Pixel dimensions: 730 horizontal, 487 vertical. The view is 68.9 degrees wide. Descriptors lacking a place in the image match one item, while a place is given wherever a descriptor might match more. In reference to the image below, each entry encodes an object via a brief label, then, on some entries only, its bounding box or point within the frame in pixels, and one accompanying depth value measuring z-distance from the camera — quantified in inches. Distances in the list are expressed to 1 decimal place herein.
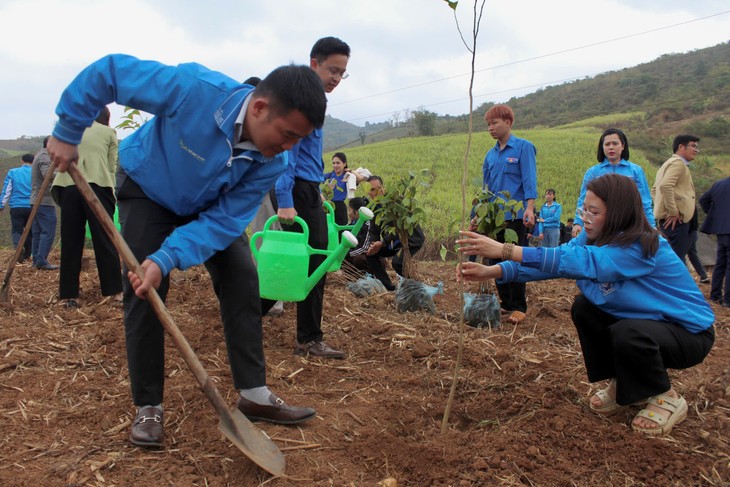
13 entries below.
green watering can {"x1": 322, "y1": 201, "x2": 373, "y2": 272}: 122.3
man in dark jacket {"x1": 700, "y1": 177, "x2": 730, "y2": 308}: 215.3
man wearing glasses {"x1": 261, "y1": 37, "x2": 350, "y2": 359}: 114.7
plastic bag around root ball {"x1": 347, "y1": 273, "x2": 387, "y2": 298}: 192.9
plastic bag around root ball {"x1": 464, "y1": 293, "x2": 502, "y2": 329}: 153.7
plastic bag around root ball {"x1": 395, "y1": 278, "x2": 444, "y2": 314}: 166.7
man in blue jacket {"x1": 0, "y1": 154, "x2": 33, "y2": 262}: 279.9
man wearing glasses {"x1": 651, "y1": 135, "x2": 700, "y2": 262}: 215.8
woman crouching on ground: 83.0
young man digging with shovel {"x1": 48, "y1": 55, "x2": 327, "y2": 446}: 70.4
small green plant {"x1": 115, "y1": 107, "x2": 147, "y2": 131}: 177.3
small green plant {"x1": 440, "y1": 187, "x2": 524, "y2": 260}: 154.4
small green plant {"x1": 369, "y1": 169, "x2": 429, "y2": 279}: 170.4
